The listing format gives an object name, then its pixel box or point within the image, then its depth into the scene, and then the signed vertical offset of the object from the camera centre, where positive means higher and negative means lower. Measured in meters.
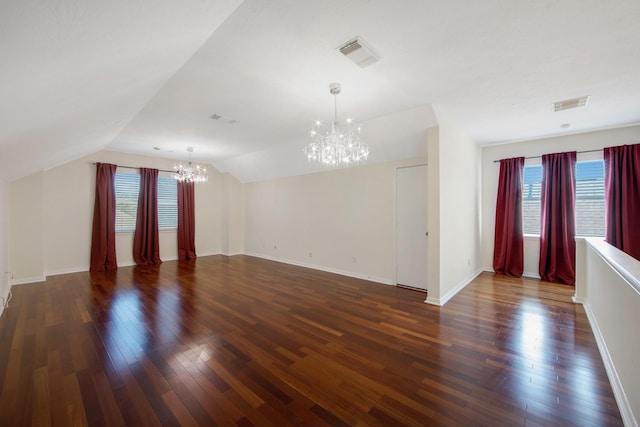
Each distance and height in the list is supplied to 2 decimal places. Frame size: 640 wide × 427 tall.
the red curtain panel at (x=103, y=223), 5.90 -0.23
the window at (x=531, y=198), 5.17 +0.32
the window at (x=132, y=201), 6.35 +0.32
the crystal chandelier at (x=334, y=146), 2.98 +0.81
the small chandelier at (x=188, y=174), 5.88 +0.90
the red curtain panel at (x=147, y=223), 6.50 -0.25
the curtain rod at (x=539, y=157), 4.58 +1.13
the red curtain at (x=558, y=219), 4.70 -0.09
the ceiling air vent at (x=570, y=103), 3.23 +1.44
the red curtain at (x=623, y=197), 4.13 +0.29
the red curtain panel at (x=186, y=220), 7.27 -0.20
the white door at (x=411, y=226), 4.43 -0.22
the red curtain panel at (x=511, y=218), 5.23 -0.08
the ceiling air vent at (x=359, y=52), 2.08 +1.37
